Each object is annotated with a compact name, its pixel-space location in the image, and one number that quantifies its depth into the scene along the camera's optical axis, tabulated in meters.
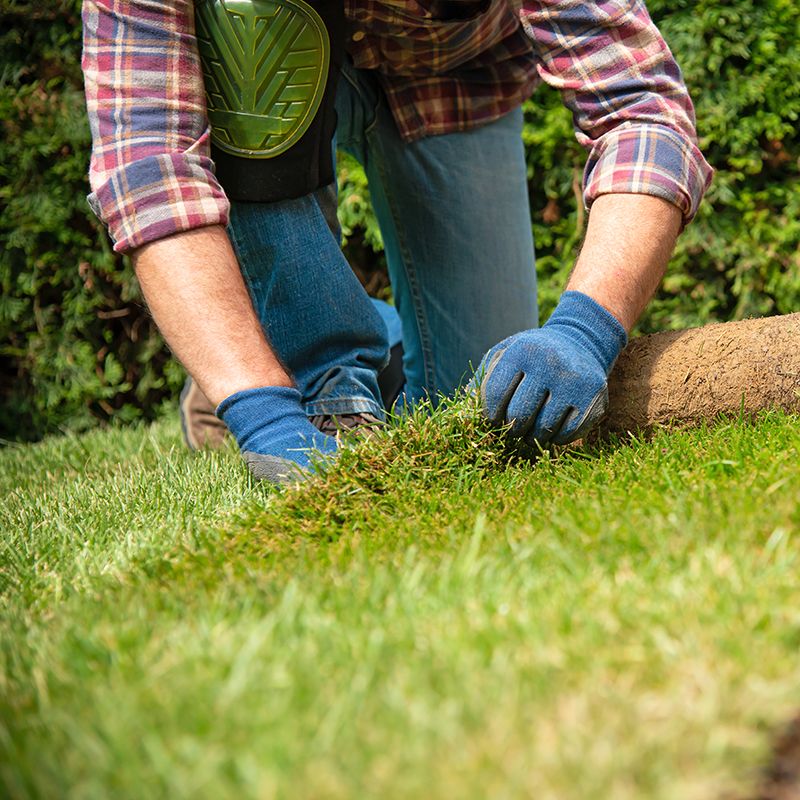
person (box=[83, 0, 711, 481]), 2.03
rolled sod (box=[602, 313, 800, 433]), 2.11
